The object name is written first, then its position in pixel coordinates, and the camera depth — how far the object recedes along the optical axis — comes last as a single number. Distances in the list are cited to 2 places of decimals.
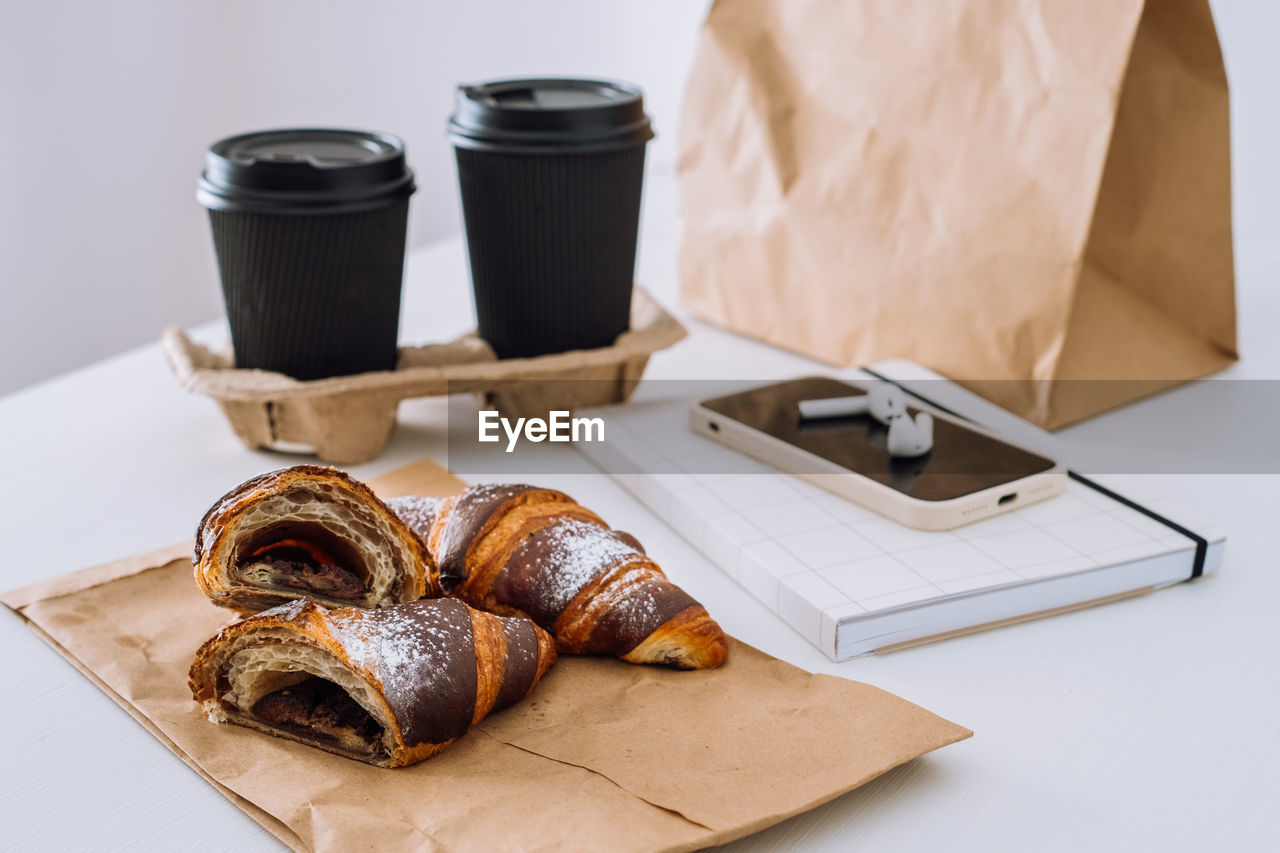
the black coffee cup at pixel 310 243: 0.79
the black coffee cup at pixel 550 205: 0.86
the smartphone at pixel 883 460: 0.73
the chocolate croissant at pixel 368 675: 0.52
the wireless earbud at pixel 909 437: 0.77
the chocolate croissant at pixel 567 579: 0.60
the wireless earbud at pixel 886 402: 0.81
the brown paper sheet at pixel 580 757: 0.48
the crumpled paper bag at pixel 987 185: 0.88
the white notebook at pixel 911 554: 0.64
